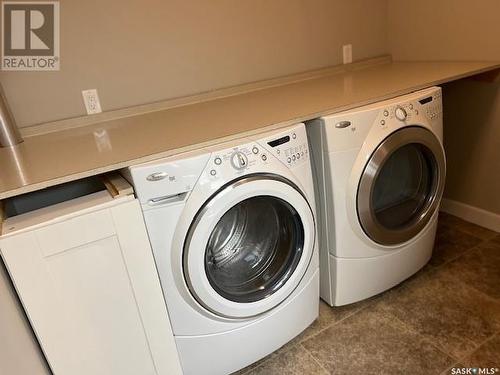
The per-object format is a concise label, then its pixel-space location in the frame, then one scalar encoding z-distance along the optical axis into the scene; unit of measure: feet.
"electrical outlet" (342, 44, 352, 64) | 7.32
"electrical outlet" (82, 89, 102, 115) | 5.32
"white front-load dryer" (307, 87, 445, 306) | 4.53
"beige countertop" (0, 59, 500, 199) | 3.54
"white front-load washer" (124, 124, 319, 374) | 3.62
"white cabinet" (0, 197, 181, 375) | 3.24
